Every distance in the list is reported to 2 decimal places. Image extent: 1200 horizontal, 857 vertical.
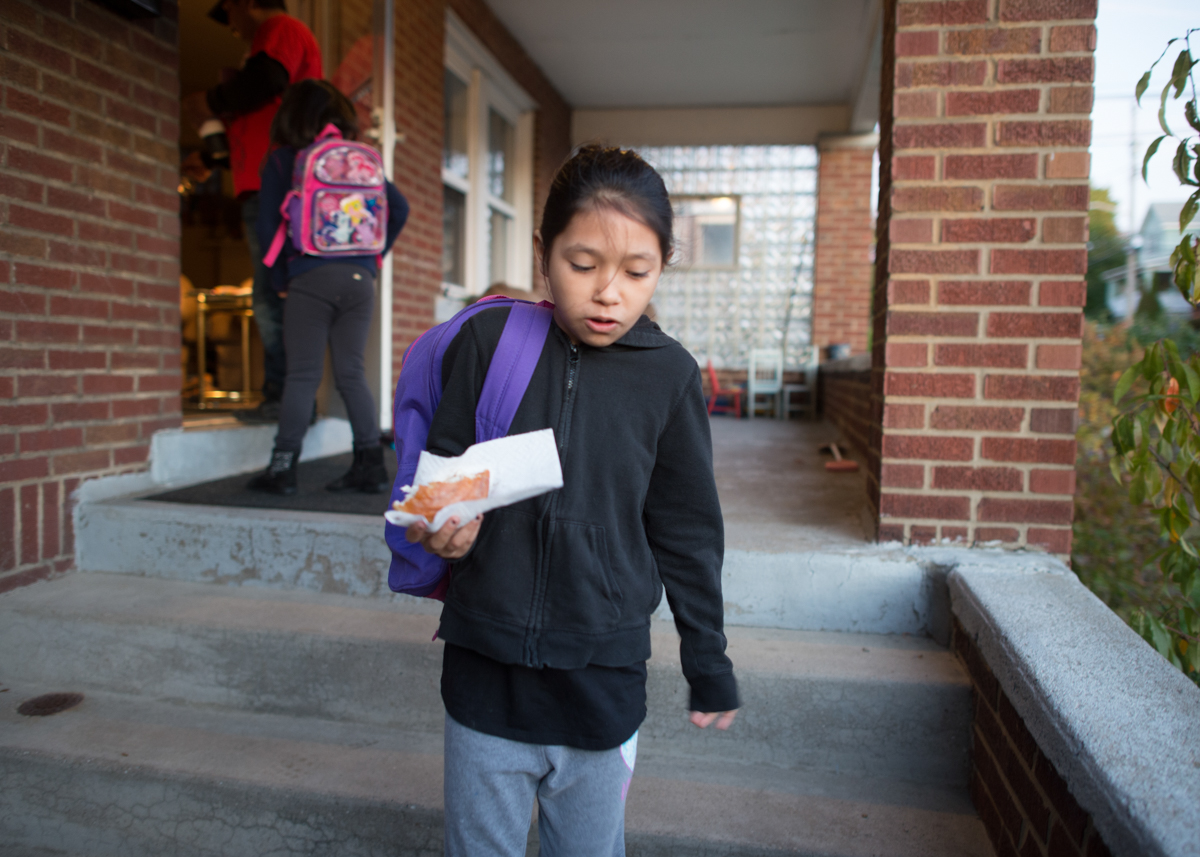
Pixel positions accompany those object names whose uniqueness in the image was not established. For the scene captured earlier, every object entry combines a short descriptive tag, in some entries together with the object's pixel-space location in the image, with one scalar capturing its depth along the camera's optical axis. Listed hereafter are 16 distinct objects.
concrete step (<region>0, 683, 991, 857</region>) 1.62
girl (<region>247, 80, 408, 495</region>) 2.81
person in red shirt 3.25
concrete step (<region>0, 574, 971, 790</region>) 1.87
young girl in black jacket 1.03
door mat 2.67
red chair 9.26
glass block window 9.50
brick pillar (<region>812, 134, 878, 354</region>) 9.03
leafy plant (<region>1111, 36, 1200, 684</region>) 1.75
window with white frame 6.09
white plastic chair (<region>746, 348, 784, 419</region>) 9.21
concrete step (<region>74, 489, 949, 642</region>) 2.16
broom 4.08
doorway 4.06
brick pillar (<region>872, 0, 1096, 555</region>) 2.16
